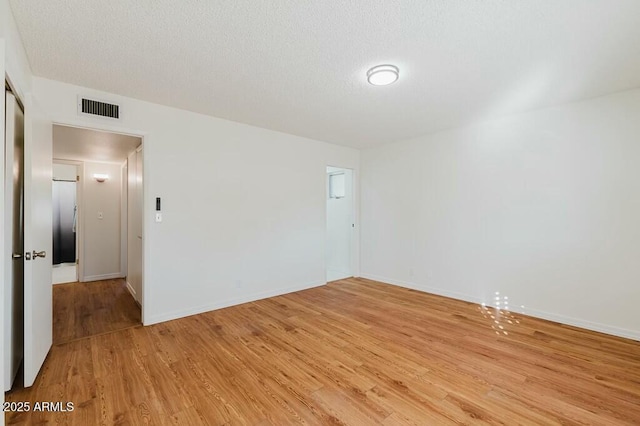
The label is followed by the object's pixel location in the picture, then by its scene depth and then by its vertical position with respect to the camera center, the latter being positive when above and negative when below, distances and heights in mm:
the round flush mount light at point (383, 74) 2467 +1235
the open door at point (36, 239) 2086 -231
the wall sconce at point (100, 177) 5617 +675
